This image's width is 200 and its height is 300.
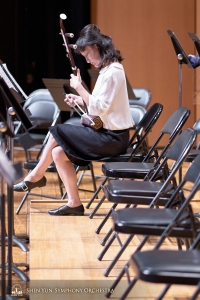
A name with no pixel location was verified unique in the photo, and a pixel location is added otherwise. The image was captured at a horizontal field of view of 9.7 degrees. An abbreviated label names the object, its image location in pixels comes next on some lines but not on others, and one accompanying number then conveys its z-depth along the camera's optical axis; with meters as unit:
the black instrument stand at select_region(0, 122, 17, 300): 4.42
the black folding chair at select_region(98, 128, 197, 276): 5.81
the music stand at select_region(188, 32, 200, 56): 8.78
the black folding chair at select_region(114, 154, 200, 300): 3.89
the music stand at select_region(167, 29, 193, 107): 9.48
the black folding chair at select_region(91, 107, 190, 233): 6.87
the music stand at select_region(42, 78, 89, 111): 9.66
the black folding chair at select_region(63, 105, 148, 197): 11.53
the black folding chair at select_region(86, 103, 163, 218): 8.23
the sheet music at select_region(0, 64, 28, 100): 7.05
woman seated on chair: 8.08
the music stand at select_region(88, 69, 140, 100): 10.75
